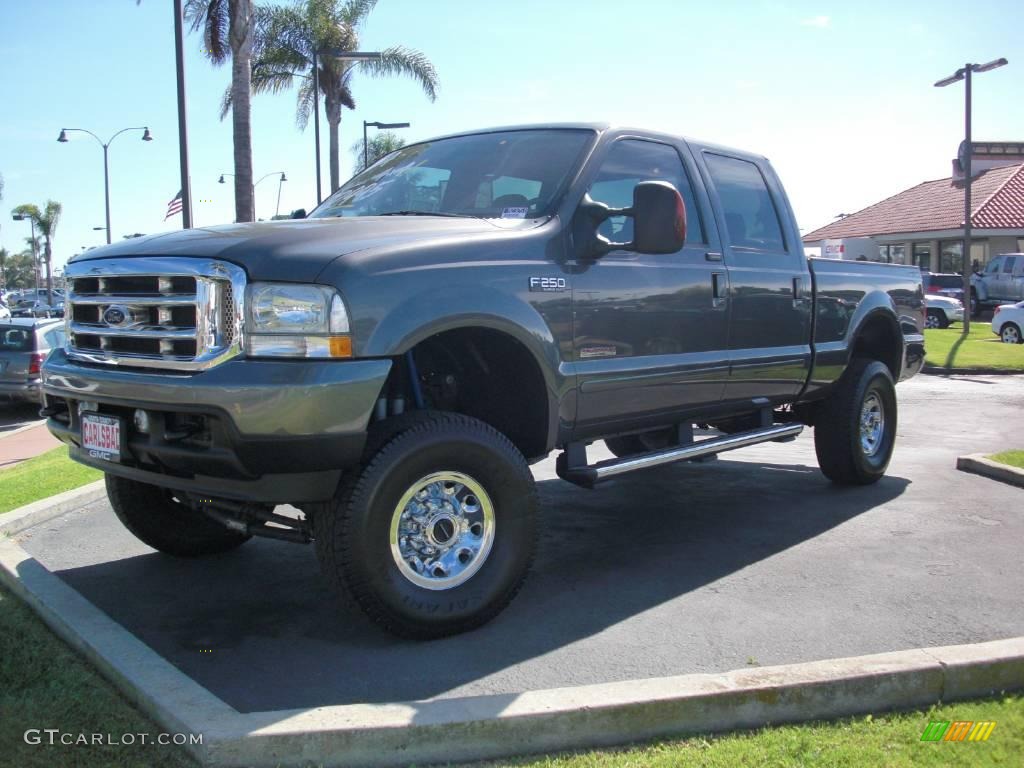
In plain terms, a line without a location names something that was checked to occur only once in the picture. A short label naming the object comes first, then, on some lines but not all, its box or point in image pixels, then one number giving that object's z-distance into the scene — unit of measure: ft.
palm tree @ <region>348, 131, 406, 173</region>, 167.16
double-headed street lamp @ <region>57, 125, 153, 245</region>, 140.35
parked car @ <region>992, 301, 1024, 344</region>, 75.31
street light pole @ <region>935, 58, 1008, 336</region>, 72.10
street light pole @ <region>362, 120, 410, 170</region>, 103.65
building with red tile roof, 122.21
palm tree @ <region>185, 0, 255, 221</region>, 64.28
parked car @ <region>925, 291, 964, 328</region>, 96.53
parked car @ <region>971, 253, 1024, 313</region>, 104.58
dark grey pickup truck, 11.72
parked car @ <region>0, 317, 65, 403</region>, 47.32
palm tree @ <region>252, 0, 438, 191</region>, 106.52
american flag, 77.76
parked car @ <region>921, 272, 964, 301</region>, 108.47
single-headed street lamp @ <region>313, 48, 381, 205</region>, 77.03
